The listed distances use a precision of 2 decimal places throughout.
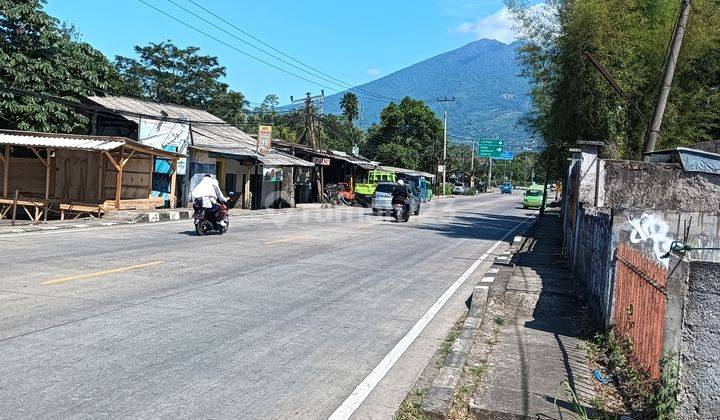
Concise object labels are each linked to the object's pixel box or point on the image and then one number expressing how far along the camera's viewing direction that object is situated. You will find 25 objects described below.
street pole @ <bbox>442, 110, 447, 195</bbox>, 71.38
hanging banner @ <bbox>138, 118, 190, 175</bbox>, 27.86
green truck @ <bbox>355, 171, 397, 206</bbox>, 45.41
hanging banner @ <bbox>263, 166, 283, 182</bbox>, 34.59
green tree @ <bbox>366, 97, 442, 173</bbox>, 72.31
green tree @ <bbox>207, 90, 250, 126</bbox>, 55.12
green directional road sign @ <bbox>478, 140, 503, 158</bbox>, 80.19
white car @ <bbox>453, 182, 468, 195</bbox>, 87.94
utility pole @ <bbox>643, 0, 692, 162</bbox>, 14.94
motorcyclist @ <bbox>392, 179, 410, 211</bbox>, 28.17
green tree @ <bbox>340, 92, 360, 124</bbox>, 81.00
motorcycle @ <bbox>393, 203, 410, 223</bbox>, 28.02
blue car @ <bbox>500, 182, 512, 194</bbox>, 106.04
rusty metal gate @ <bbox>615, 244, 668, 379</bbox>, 5.14
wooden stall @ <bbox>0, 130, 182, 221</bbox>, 23.05
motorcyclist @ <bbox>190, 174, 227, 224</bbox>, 17.38
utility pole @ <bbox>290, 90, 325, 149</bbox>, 41.59
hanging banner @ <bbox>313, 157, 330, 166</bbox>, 40.00
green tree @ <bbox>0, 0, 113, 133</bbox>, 24.61
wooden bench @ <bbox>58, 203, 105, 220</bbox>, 23.05
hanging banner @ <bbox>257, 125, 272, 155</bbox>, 33.77
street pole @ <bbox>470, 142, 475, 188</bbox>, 101.75
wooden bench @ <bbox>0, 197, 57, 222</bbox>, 23.31
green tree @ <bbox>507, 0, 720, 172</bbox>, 20.09
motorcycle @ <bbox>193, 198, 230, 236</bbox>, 17.46
